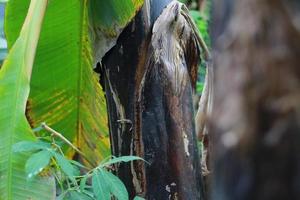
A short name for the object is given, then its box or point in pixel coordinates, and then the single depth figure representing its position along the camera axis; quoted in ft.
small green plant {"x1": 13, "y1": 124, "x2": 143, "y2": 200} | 6.12
